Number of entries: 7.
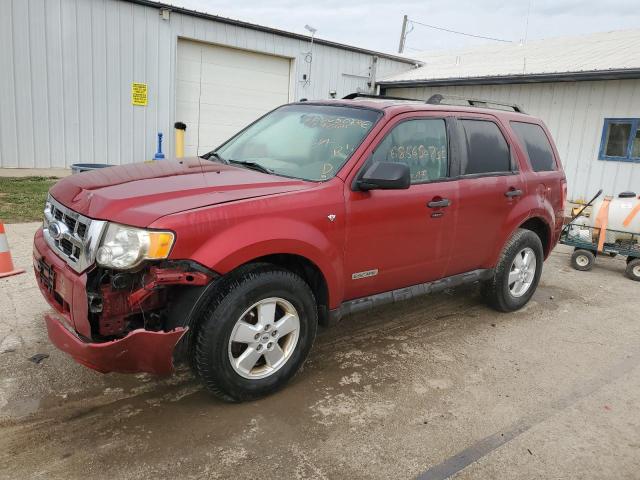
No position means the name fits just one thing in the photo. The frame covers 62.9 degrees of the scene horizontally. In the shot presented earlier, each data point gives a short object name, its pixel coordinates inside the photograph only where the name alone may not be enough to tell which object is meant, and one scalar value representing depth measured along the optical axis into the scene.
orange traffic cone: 5.08
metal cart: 6.69
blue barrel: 6.75
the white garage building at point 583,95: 11.62
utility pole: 37.84
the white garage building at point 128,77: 10.55
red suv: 2.76
